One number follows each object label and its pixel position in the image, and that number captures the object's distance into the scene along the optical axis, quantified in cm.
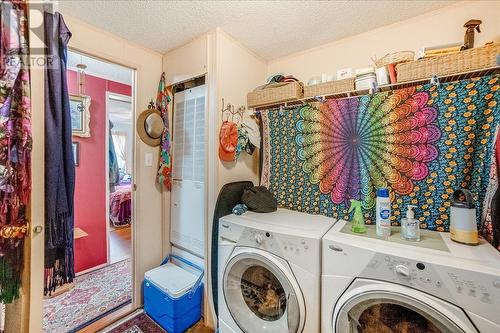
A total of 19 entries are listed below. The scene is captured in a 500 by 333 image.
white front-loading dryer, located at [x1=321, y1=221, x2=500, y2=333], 81
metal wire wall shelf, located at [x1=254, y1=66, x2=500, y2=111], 117
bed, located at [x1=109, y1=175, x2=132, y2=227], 420
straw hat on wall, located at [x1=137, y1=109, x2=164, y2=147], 186
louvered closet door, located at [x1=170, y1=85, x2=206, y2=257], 179
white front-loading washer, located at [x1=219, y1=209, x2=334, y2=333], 114
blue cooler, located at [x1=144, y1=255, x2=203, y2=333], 158
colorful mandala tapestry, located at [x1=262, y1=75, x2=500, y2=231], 115
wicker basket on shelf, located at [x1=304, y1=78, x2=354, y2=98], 152
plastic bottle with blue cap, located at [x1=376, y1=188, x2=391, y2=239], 117
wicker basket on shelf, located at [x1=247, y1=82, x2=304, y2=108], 167
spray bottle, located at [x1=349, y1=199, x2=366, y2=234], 125
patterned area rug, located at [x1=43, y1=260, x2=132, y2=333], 172
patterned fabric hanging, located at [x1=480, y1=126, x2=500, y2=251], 104
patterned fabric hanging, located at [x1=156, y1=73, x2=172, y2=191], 196
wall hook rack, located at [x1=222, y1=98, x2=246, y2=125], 172
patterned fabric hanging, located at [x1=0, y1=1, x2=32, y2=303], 94
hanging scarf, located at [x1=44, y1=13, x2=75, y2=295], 111
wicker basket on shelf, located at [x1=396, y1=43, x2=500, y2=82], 112
